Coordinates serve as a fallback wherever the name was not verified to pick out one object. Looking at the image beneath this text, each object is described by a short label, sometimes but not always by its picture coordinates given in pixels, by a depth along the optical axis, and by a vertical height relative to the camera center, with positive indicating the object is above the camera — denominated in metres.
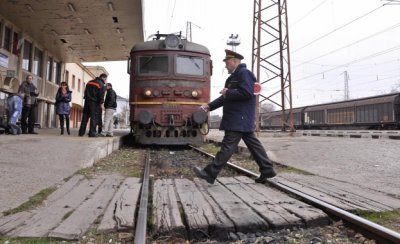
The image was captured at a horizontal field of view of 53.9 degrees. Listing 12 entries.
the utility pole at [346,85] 67.75 +8.87
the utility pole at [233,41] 48.83 +11.72
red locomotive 11.43 +1.28
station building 13.07 +2.80
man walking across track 5.18 +0.22
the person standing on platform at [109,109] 12.10 +0.76
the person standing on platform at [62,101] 11.98 +0.97
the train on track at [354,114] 25.28 +1.65
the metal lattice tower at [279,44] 20.98 +4.93
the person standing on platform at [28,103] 11.04 +0.85
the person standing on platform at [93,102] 10.53 +0.85
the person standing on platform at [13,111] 10.20 +0.57
